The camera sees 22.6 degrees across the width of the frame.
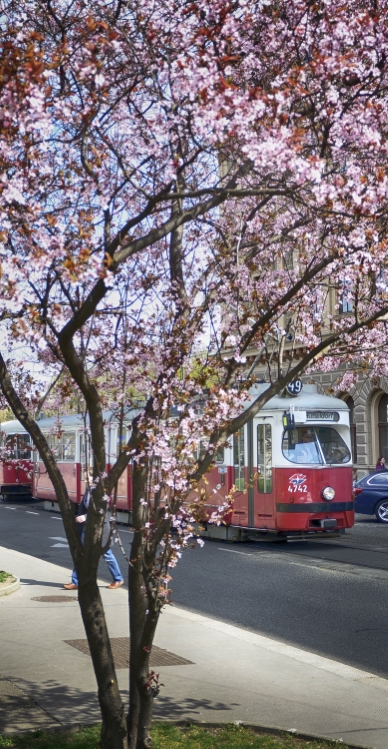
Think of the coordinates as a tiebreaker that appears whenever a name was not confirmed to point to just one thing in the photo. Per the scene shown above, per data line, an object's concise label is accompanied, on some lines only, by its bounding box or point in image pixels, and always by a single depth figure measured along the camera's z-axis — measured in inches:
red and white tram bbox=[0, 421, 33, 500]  1619.1
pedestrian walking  543.8
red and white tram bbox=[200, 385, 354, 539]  768.9
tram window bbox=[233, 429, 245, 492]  813.2
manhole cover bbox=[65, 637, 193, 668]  349.4
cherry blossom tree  206.4
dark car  1102.9
